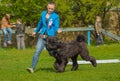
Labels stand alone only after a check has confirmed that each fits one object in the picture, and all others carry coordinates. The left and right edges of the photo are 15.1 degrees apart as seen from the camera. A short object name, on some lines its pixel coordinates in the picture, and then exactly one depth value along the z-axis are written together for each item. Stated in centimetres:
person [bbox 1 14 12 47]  2406
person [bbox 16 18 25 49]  2344
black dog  1195
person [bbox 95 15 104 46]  2434
